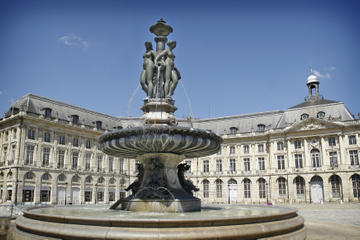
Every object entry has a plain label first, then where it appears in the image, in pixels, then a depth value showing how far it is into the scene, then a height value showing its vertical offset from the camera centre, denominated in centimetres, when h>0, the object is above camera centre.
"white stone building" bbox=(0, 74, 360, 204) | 4562 +288
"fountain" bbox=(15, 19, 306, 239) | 746 -64
